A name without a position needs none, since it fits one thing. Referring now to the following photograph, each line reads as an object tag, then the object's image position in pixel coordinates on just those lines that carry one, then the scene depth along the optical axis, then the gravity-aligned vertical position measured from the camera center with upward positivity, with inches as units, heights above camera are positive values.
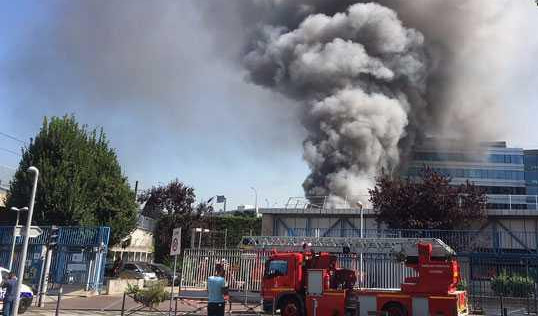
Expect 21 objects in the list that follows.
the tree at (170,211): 1439.5 +147.7
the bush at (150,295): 606.9 -44.8
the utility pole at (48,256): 688.4 -4.3
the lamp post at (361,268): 748.0 -0.3
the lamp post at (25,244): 484.1 +7.4
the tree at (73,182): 987.9 +146.8
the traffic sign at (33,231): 539.9 +23.0
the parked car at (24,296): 605.9 -53.6
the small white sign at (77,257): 860.0 -4.5
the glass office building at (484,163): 3336.6 +736.2
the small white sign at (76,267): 854.5 -20.9
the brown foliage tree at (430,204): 1065.5 +143.9
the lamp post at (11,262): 802.4 -18.3
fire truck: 539.2 -17.2
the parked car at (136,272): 1031.6 -30.3
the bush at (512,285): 751.7 -15.4
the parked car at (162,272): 1122.8 -31.8
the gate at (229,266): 772.6 -8.1
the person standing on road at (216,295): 445.1 -30.1
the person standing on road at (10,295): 512.6 -45.2
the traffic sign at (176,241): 492.6 +17.7
